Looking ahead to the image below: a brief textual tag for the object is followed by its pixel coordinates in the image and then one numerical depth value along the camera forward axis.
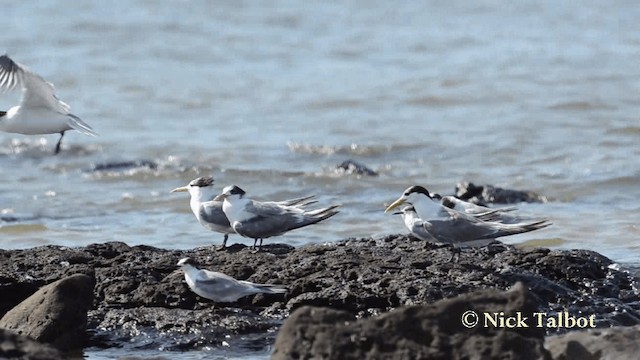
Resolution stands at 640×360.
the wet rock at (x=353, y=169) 28.36
